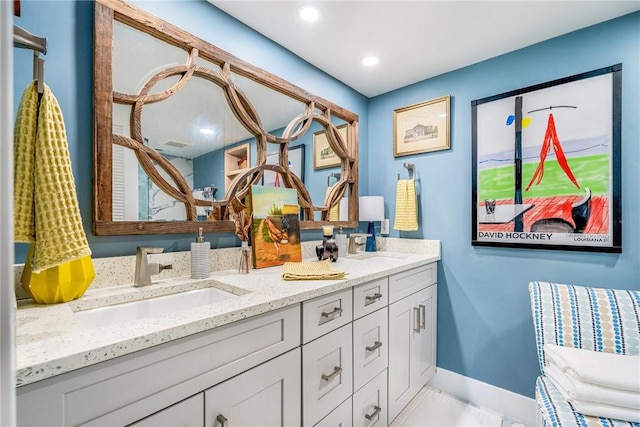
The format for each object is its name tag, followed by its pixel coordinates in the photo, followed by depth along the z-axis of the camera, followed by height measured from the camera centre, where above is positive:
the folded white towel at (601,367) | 1.08 -0.62
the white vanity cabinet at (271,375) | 0.65 -0.50
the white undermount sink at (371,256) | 2.11 -0.34
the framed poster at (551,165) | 1.58 +0.28
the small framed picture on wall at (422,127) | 2.18 +0.67
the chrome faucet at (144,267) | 1.17 -0.23
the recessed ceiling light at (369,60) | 1.97 +1.05
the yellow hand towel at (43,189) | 0.83 +0.07
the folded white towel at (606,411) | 1.04 -0.74
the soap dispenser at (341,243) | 2.10 -0.23
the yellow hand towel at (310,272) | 1.31 -0.28
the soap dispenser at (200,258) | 1.33 -0.21
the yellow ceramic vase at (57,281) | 0.91 -0.22
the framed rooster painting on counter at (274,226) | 1.60 -0.08
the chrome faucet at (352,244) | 2.21 -0.25
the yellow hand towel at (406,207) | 2.24 +0.04
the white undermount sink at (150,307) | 1.00 -0.37
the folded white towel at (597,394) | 1.05 -0.69
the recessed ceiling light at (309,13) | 1.51 +1.06
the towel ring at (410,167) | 2.31 +0.36
